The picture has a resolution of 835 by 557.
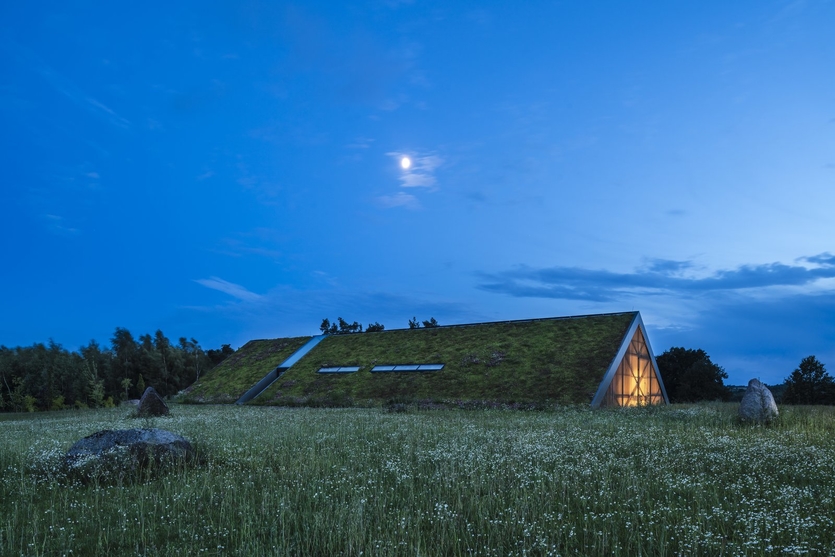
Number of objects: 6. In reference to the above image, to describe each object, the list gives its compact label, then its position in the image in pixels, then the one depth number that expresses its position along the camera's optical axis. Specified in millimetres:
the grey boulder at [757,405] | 21516
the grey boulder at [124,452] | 12683
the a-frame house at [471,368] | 37312
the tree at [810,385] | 44812
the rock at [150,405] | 31797
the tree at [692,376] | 53906
